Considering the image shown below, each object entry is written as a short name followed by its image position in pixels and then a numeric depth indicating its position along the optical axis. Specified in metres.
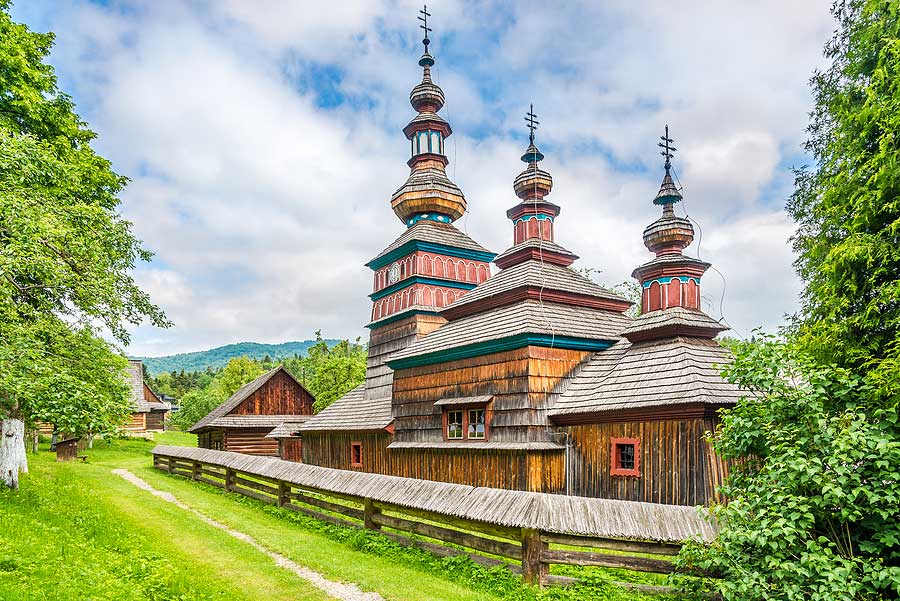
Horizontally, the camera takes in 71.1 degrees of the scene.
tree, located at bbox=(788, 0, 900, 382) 7.89
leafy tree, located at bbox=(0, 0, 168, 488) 9.89
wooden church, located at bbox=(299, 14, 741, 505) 13.68
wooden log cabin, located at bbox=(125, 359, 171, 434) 43.09
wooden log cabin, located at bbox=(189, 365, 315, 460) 33.81
